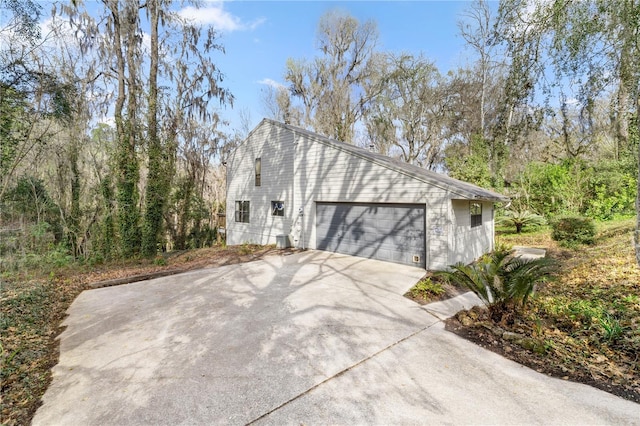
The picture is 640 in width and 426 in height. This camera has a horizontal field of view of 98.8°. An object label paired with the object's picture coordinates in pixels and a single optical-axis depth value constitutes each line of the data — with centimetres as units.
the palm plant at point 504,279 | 412
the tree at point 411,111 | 1877
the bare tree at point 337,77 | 1966
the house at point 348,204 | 751
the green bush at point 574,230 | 999
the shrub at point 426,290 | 552
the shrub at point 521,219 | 1324
